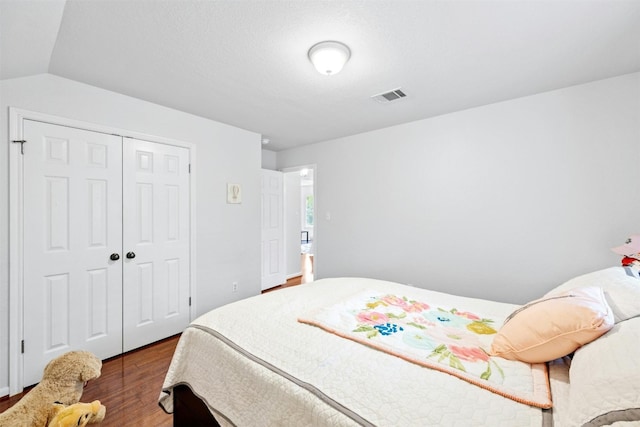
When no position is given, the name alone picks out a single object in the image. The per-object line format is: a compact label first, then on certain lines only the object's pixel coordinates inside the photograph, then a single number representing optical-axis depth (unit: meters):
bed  0.79
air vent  2.43
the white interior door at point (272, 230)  4.50
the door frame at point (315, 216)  4.20
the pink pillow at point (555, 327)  0.95
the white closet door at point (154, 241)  2.53
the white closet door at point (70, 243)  2.03
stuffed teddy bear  1.30
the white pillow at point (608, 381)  0.63
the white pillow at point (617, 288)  1.01
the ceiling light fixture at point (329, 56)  1.70
